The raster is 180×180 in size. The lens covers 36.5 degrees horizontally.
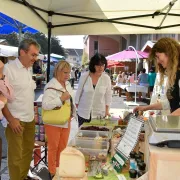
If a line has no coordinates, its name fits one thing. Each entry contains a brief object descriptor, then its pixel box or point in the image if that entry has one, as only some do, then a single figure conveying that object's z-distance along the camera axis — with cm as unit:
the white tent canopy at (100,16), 328
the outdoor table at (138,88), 1283
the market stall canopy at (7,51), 1118
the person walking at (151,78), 1213
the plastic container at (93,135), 216
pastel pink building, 4069
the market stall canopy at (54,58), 2406
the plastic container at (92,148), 186
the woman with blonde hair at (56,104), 305
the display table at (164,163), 108
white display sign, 157
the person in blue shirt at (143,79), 1310
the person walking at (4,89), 245
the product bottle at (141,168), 147
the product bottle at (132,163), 160
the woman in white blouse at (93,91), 357
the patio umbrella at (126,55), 1292
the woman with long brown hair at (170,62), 199
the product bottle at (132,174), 153
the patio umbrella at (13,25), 598
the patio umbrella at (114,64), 1947
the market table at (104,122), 286
